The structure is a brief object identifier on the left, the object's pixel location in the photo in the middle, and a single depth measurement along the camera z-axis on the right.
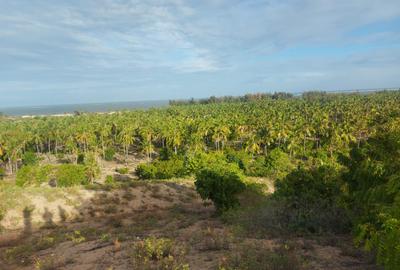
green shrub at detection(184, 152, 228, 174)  39.84
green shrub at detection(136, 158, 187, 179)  51.22
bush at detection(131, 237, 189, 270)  10.16
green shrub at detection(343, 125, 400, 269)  5.64
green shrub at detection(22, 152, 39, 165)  73.56
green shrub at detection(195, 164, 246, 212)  25.09
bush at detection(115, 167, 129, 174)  63.72
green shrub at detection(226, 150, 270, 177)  56.78
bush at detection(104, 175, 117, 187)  53.47
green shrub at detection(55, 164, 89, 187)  47.89
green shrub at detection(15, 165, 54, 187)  47.78
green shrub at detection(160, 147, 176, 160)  70.68
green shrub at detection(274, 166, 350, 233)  14.20
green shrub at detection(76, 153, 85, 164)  76.88
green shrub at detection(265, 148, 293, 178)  57.78
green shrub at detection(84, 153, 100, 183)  52.28
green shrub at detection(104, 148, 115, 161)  81.69
